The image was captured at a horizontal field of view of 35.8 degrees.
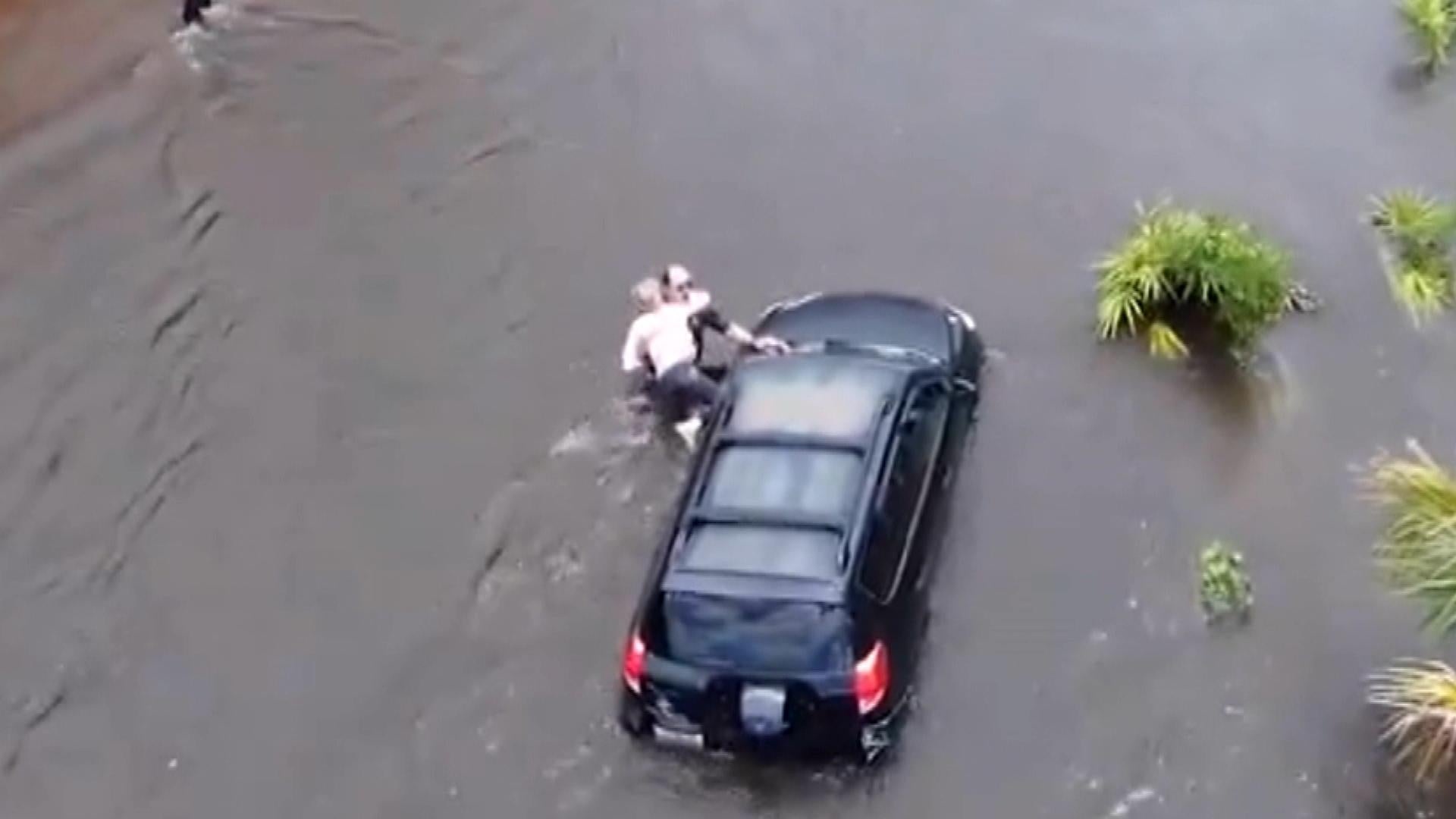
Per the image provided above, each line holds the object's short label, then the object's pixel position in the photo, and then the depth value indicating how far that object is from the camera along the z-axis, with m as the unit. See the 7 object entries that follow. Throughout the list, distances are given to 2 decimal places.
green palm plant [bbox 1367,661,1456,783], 13.16
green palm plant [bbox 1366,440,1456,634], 12.73
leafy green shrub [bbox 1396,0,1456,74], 19.66
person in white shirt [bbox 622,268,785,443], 15.88
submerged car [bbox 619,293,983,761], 13.34
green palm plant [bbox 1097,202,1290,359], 16.75
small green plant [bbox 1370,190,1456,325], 17.22
